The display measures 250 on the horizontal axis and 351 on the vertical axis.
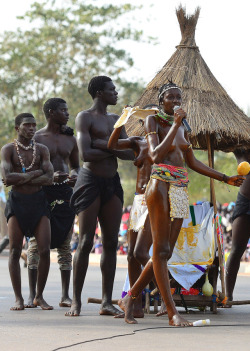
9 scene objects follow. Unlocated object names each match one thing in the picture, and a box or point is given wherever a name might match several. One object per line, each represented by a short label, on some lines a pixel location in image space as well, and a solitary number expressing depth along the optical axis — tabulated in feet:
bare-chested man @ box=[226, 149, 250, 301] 49.70
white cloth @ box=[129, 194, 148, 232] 43.14
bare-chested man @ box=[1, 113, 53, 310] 46.48
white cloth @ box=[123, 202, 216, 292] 46.31
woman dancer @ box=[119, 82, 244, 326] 37.73
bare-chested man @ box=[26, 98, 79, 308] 49.81
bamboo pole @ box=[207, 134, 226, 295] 47.85
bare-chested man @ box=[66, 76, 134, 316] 42.93
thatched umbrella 49.62
